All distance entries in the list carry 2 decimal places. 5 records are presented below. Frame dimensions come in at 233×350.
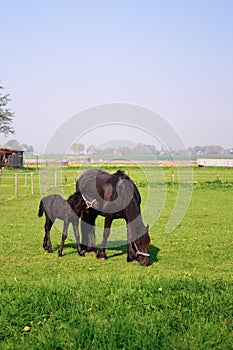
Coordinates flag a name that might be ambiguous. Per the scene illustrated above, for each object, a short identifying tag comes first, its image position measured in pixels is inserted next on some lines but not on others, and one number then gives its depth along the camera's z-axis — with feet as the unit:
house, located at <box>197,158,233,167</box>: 398.91
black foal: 41.86
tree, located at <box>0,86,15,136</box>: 302.04
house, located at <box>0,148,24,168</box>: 252.83
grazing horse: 36.86
